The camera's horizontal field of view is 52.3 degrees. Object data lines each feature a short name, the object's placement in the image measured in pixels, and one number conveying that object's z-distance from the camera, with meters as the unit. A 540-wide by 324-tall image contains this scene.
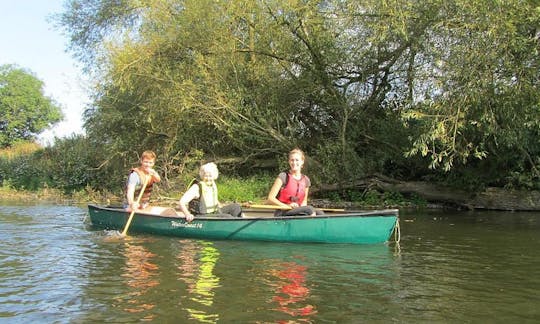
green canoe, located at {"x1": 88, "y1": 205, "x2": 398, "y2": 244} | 7.63
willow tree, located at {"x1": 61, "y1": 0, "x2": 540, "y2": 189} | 10.97
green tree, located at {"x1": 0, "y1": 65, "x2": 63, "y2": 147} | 42.03
